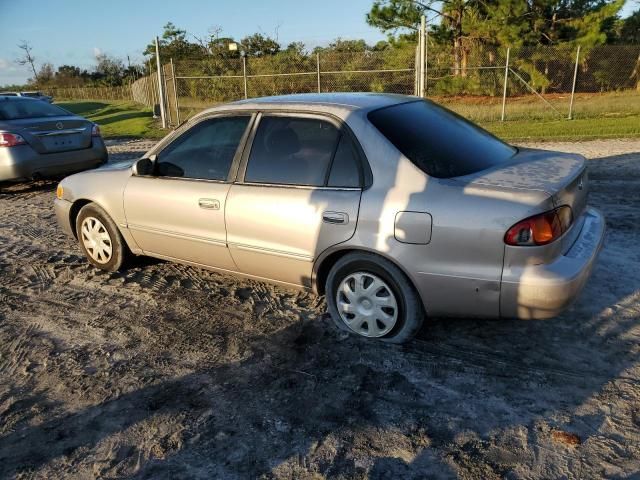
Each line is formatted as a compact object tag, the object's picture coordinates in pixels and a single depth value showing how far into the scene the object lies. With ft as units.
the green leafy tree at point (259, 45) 126.36
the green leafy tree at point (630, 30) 96.63
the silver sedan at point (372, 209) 10.10
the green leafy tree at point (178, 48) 136.49
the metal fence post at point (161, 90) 56.90
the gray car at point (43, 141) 26.91
